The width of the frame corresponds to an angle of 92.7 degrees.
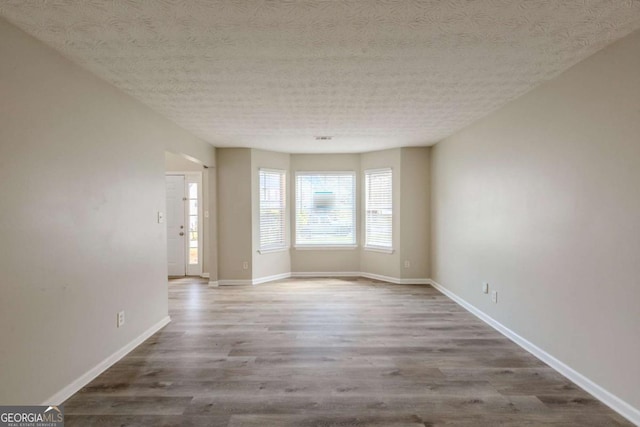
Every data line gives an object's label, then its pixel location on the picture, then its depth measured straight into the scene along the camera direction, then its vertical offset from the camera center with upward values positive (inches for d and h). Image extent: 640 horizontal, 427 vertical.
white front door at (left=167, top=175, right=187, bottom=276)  239.0 -6.9
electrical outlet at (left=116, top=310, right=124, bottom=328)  106.8 -37.5
